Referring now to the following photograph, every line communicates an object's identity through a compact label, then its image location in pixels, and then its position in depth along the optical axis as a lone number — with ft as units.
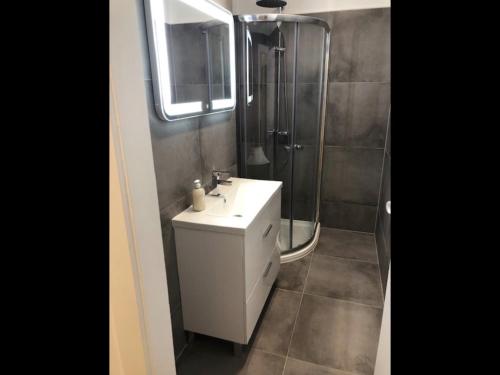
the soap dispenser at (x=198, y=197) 4.96
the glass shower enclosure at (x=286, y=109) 6.97
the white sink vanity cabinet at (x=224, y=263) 4.64
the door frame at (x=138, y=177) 2.06
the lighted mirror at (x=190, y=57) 4.11
